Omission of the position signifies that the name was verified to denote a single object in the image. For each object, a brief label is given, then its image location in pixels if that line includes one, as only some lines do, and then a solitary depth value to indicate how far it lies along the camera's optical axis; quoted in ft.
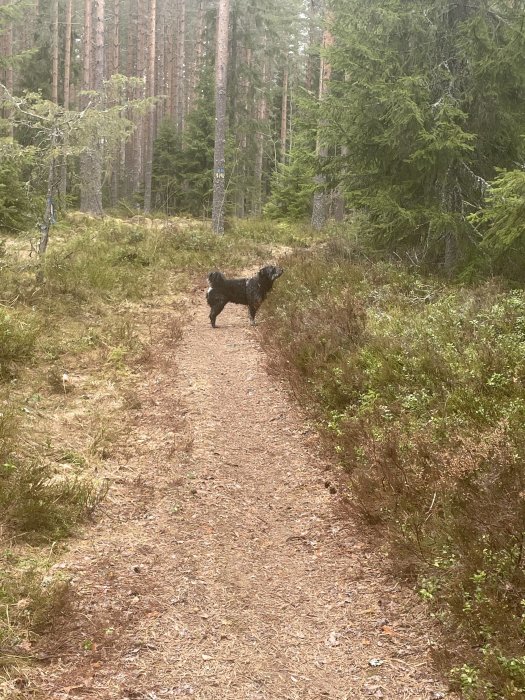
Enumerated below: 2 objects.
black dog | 34.58
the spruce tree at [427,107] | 31.63
